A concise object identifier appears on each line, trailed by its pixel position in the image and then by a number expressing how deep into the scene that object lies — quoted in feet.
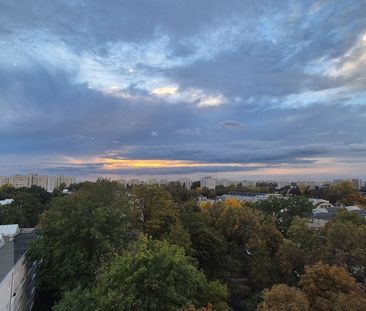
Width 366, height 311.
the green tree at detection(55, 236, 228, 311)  48.80
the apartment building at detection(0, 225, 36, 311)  63.52
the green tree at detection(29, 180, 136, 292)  74.59
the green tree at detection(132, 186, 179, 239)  104.99
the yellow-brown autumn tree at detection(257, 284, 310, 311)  40.52
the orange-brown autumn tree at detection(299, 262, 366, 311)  47.67
